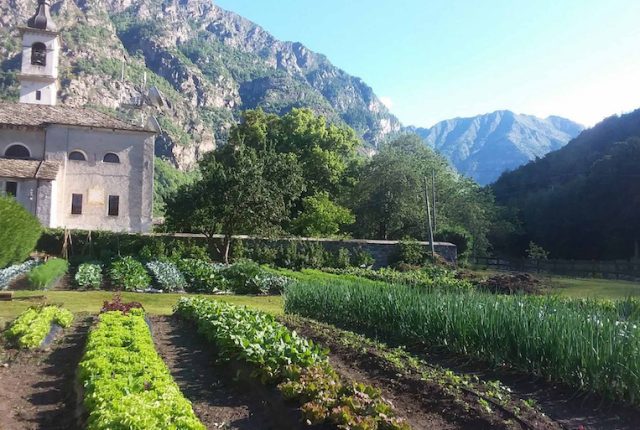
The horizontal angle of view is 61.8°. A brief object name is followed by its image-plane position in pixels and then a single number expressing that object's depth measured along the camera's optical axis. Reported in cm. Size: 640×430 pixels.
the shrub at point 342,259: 2883
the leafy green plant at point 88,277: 1914
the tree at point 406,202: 4072
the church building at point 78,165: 2941
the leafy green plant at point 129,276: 1937
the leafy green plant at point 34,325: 899
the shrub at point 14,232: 1495
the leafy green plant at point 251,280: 2039
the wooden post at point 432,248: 3092
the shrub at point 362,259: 2981
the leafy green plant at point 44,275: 1748
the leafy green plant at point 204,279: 2023
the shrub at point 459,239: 3619
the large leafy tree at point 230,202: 2570
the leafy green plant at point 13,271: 1834
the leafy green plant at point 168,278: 1977
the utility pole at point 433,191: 4131
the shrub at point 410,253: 3050
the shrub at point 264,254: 2769
